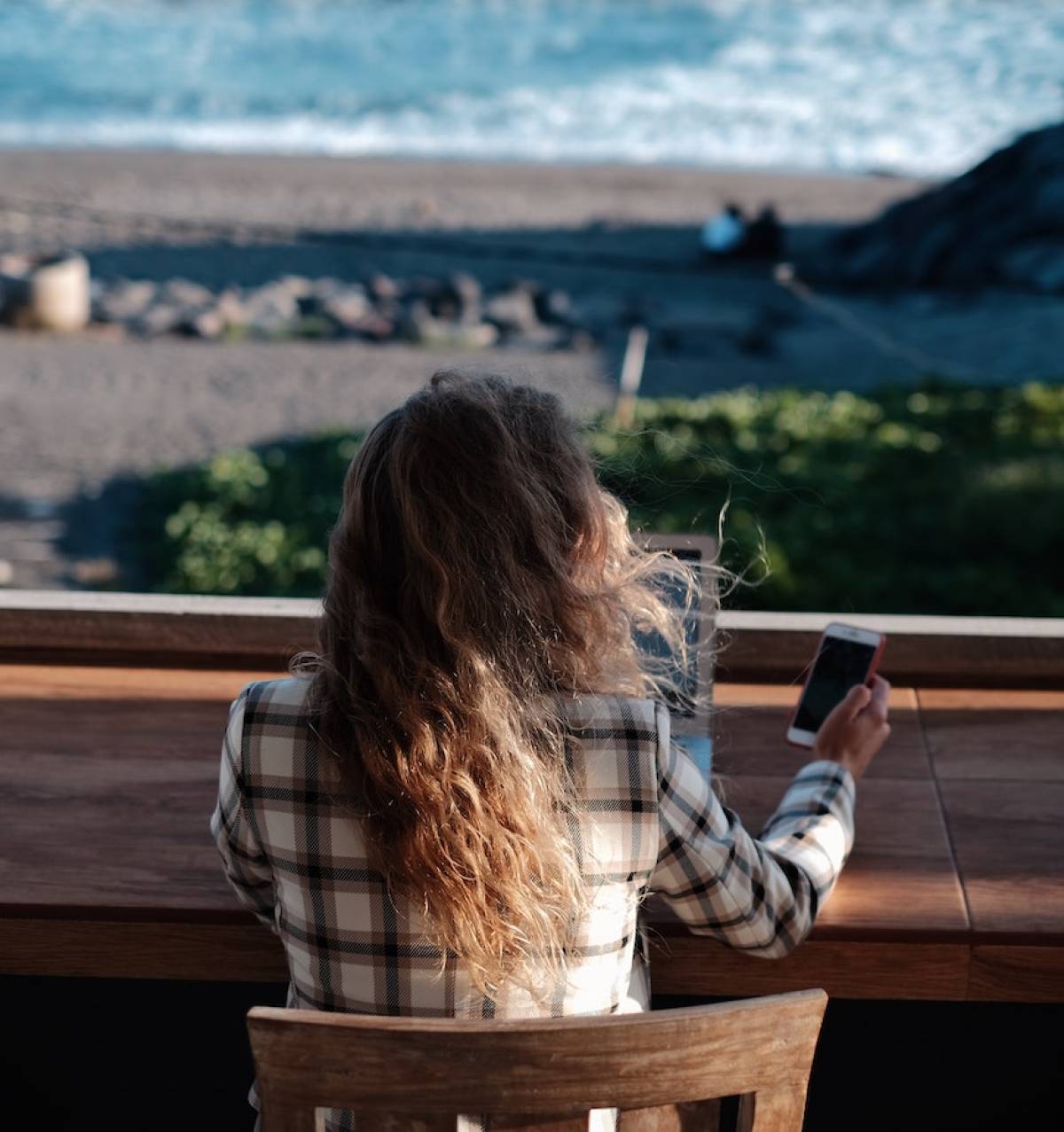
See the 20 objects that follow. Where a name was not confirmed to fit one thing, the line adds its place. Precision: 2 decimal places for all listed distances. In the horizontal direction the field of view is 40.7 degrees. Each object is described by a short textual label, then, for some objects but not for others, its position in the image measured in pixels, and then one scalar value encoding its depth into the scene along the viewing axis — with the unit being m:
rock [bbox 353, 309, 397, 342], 11.09
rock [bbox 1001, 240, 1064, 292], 12.16
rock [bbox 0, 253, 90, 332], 11.02
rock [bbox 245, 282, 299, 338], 11.28
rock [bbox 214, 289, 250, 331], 11.34
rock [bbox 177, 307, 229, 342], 11.16
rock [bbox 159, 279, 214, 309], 11.93
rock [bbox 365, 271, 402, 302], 12.25
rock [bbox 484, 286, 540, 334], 11.24
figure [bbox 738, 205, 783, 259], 13.40
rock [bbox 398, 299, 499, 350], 10.96
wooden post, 7.91
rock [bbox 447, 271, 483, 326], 11.58
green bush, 5.64
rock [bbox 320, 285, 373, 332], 11.32
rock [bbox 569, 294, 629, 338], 11.30
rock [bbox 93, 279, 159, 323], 11.54
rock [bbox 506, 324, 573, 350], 10.80
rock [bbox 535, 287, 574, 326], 11.51
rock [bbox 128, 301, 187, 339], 11.29
